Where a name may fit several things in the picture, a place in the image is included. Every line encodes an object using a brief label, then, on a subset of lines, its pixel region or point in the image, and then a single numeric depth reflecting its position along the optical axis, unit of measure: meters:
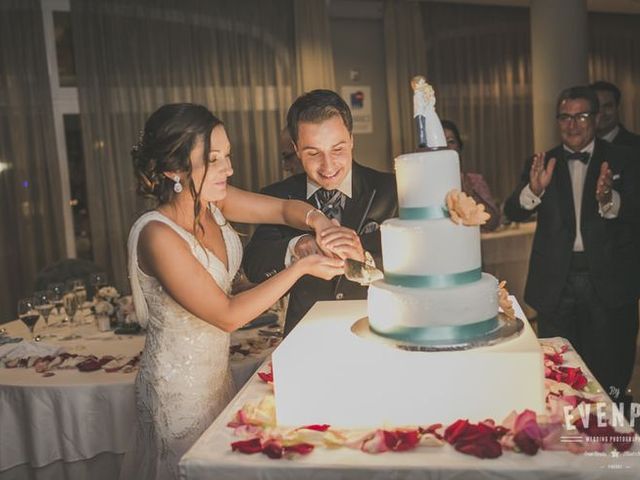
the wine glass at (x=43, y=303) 3.67
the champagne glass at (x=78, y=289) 3.94
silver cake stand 1.65
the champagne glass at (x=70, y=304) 3.81
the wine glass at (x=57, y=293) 3.87
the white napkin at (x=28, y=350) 3.24
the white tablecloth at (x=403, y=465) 1.42
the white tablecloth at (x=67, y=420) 2.82
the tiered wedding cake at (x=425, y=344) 1.60
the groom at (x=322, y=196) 2.42
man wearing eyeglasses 3.92
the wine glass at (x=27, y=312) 3.50
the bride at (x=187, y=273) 2.10
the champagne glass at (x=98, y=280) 4.17
